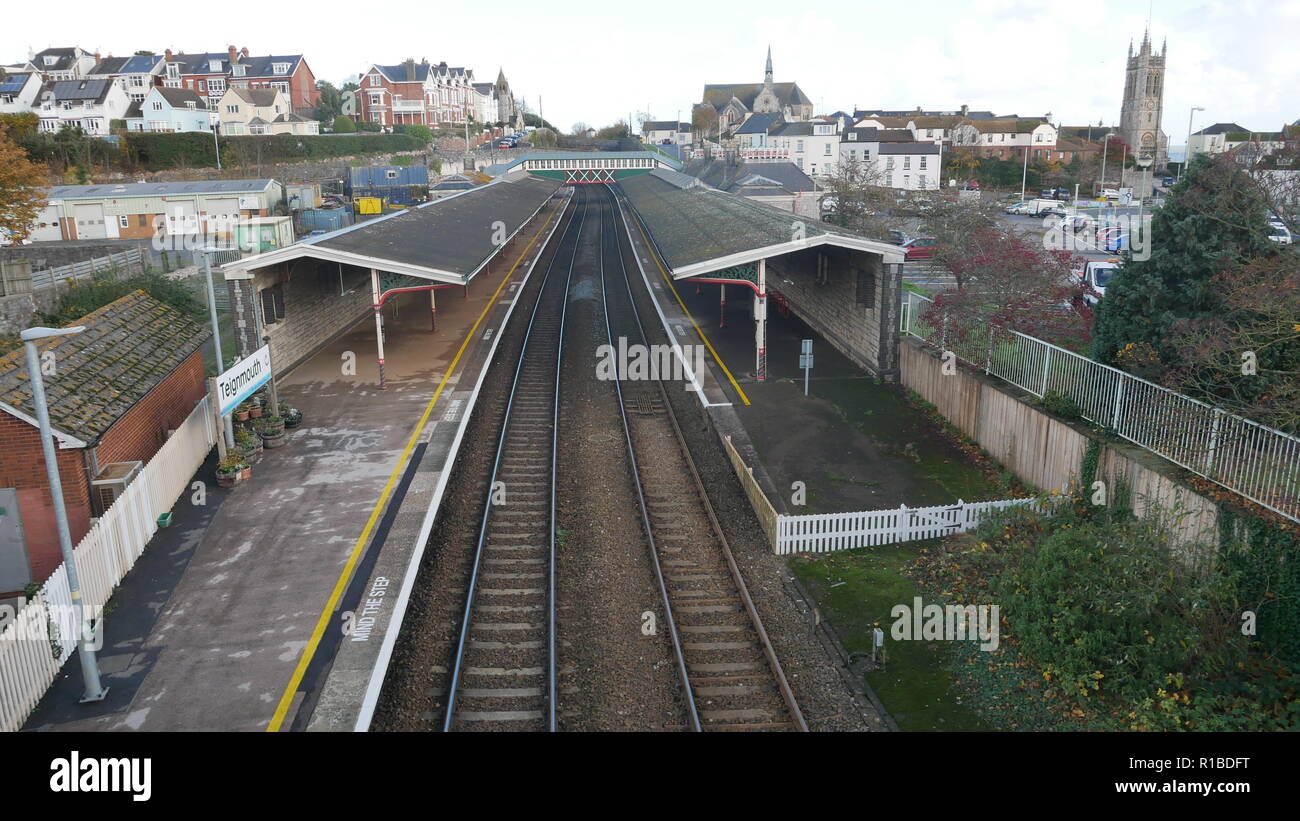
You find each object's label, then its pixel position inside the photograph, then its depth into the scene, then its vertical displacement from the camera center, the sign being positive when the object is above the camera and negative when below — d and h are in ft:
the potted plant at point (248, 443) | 57.62 -15.91
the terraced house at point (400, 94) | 382.01 +48.90
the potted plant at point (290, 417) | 64.90 -15.91
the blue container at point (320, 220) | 162.20 -2.88
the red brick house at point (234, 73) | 336.90 +52.06
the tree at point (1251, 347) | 36.83 -6.86
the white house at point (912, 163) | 278.46 +12.09
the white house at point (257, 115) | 302.45 +32.42
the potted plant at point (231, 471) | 53.93 -16.62
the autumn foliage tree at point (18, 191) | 95.66 +1.81
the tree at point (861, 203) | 122.93 -0.34
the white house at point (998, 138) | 340.59 +24.57
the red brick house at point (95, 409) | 41.81 -11.36
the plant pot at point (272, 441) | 61.00 -16.64
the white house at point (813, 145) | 291.58 +18.92
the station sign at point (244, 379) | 53.31 -11.37
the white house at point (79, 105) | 251.39 +29.70
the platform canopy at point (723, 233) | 74.28 -3.21
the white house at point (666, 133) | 531.50 +45.75
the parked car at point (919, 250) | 124.98 -7.26
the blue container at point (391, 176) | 221.66 +7.33
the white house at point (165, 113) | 270.26 +29.42
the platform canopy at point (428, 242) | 72.43 -3.84
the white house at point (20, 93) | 254.68 +33.58
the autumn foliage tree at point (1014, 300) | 61.93 -7.44
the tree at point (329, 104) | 349.41 +43.89
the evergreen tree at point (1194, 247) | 44.80 -2.61
